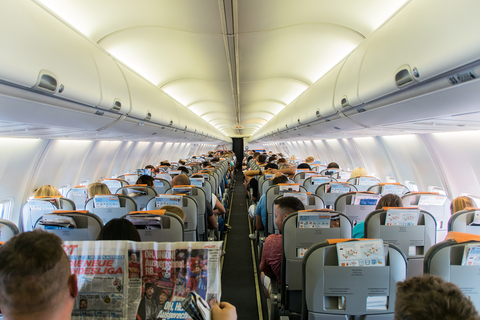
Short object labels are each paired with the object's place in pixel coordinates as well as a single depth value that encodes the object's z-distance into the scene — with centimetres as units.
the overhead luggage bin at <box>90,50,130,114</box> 362
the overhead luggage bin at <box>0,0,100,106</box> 203
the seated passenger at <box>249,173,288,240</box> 541
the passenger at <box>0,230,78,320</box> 112
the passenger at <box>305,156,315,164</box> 1468
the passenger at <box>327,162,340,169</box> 1050
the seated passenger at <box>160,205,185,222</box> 348
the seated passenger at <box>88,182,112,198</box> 503
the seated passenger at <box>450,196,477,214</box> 357
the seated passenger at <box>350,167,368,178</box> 713
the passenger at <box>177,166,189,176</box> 1066
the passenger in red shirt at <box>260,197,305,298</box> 313
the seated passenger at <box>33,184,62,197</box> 514
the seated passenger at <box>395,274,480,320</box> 105
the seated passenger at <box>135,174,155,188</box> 621
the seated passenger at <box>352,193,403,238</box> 345
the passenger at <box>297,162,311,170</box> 1047
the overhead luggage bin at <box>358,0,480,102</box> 179
